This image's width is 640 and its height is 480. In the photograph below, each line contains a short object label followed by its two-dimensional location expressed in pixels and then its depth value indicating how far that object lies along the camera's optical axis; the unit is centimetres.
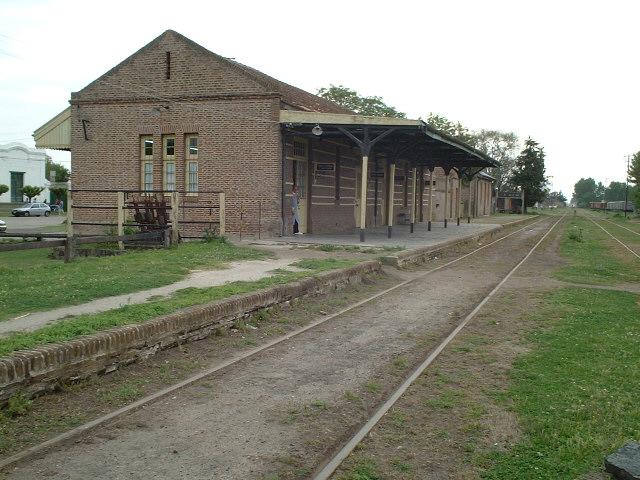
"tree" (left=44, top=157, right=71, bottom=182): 8714
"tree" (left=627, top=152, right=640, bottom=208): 6550
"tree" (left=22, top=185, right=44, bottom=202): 6009
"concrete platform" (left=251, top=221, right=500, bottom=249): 1853
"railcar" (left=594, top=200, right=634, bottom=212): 8700
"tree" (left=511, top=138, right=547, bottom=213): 7994
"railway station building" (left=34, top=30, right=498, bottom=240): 1969
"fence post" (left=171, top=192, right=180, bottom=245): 1588
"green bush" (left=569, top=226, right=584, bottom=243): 2741
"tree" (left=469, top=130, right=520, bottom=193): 10062
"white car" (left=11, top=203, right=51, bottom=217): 5072
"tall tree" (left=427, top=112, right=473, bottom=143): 7525
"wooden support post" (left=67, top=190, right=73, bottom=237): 1661
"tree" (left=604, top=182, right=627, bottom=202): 15612
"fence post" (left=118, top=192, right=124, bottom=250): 1656
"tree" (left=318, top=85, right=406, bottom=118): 6575
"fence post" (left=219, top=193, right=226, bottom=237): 1740
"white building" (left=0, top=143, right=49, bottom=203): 6294
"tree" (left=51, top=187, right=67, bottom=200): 6650
